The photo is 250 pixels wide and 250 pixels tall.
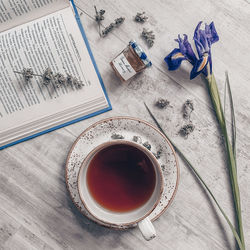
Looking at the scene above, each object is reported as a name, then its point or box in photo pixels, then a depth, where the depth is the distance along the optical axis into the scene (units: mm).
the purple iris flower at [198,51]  770
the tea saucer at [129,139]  750
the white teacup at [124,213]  657
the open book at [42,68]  789
